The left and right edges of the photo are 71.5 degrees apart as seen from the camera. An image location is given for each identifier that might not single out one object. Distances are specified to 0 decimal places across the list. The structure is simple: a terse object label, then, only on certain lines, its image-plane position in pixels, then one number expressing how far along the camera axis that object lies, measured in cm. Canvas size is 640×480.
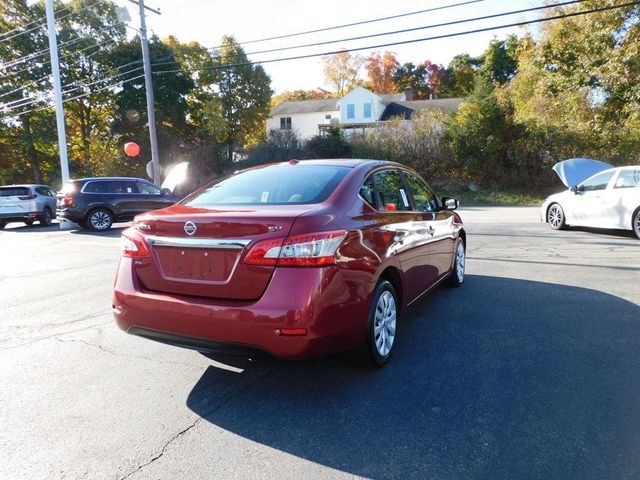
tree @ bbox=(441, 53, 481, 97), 6175
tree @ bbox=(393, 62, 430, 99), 6512
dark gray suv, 1384
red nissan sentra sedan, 277
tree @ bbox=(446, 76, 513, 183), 2298
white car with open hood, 916
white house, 4562
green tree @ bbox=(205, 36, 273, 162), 4359
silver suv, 1652
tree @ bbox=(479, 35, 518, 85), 5191
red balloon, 2452
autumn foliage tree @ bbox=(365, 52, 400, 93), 6056
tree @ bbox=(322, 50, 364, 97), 5950
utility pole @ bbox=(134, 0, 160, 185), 2030
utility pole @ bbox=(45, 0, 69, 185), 2025
